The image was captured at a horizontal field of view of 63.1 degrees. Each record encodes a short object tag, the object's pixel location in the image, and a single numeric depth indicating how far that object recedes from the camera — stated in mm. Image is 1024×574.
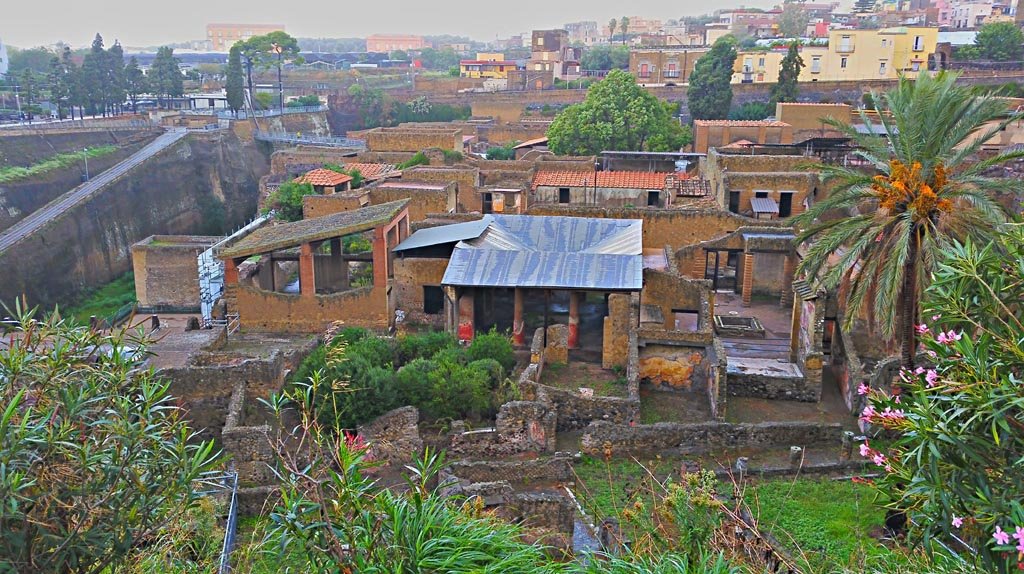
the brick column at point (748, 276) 25891
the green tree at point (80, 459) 6977
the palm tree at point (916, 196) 14625
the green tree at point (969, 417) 6707
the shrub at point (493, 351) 19141
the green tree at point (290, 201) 31406
